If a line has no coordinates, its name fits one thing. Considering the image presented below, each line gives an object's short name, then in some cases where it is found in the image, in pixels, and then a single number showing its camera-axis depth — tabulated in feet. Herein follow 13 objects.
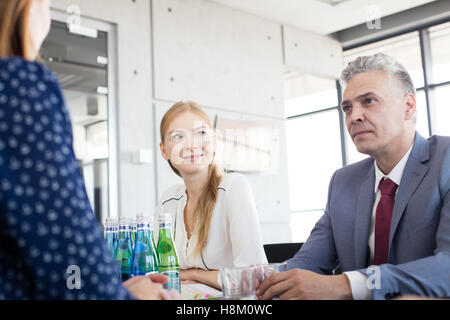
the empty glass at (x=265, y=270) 3.70
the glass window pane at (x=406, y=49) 20.29
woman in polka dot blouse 2.22
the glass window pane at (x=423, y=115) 19.72
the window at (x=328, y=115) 19.65
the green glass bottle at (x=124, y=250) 4.47
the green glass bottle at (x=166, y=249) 4.52
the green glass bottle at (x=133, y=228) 4.70
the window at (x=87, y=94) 13.42
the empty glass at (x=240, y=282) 3.53
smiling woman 6.59
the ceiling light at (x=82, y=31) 13.73
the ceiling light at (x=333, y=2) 17.78
